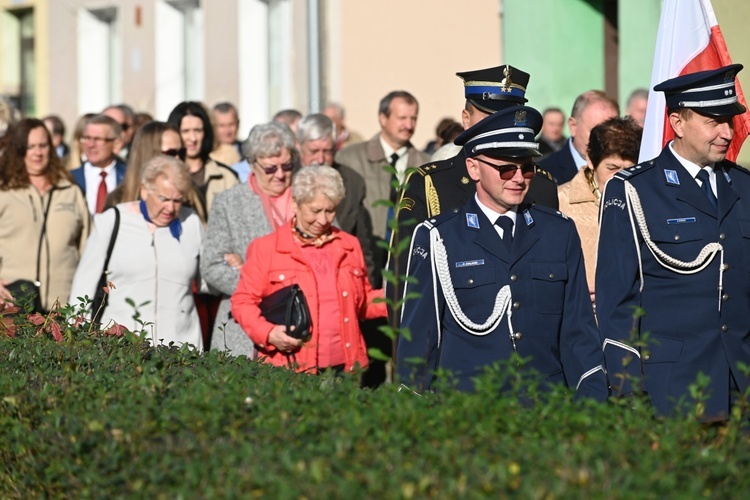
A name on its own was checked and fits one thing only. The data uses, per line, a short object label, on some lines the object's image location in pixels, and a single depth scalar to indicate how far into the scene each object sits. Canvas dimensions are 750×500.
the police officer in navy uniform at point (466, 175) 11.69
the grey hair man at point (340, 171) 17.47
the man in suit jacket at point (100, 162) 20.09
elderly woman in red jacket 13.42
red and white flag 11.96
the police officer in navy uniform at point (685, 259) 9.76
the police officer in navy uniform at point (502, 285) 9.69
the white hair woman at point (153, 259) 14.78
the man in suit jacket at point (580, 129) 15.51
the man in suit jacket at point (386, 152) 19.31
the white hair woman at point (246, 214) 14.79
